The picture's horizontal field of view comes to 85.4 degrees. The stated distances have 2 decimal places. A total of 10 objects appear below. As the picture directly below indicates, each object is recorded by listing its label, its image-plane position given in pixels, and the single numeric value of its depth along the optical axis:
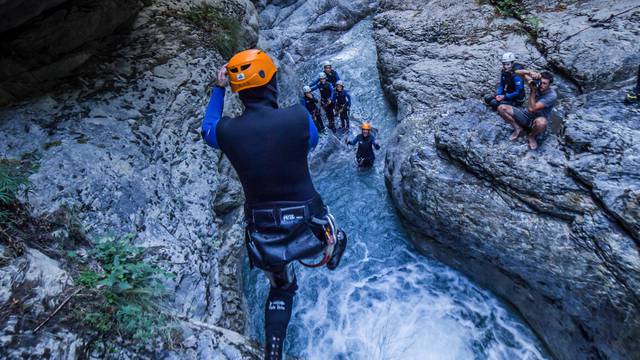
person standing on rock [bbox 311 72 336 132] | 11.98
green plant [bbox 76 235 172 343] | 2.88
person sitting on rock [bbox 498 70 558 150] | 5.80
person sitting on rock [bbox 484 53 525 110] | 7.22
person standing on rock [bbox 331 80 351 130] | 11.66
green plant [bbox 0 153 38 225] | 3.52
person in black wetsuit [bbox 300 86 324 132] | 11.80
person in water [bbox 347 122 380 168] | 9.91
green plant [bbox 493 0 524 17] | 10.40
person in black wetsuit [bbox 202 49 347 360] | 2.71
